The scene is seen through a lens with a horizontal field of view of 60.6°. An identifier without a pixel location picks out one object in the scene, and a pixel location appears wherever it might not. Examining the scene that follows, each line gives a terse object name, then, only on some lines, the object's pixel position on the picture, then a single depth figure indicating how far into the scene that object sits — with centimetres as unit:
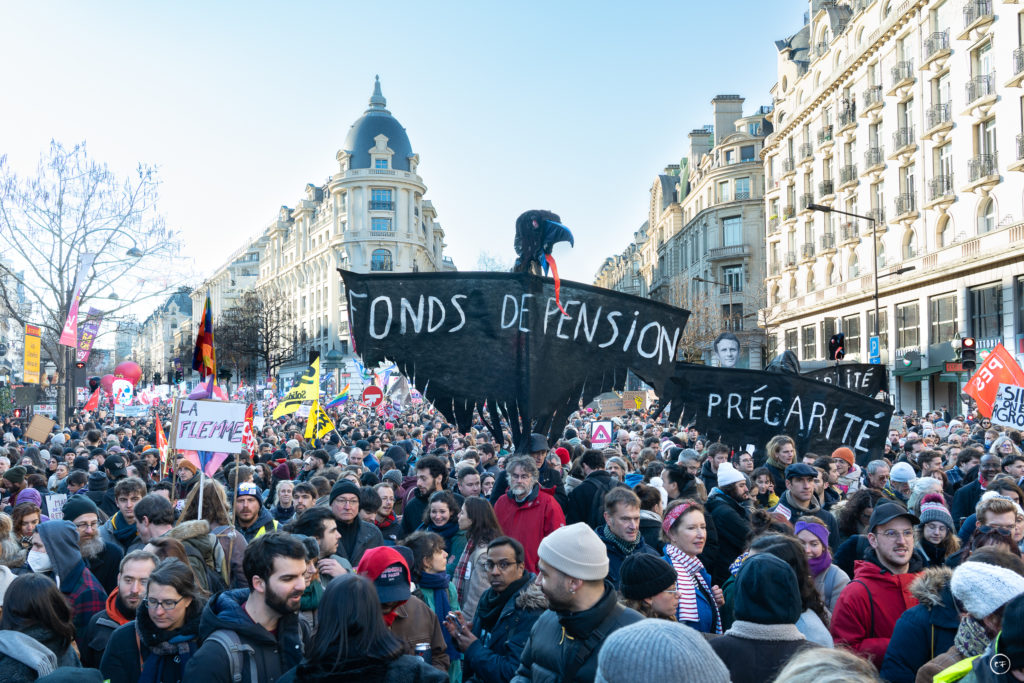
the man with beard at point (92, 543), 554
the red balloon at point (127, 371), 3275
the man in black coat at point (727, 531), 579
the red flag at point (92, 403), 2399
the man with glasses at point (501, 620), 383
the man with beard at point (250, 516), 596
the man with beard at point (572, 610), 306
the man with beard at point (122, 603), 408
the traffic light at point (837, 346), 1374
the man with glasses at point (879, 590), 391
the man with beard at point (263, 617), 326
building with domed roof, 7419
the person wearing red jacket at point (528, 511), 578
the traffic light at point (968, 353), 1552
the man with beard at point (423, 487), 702
